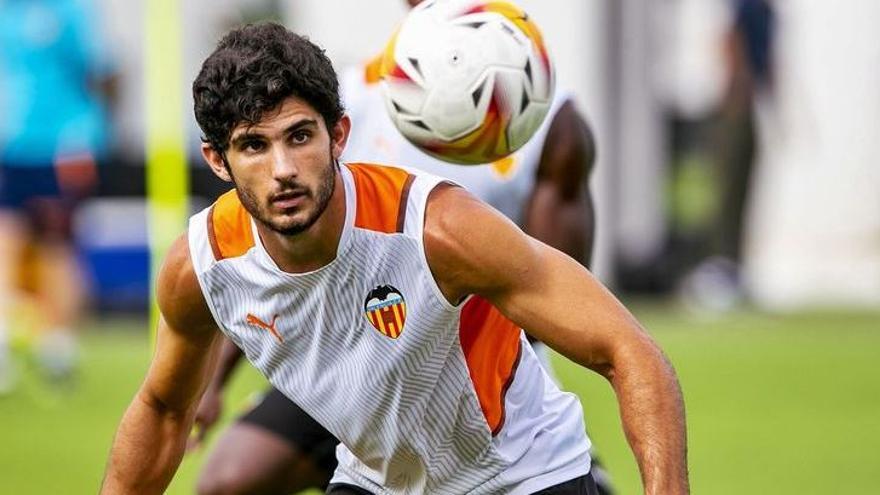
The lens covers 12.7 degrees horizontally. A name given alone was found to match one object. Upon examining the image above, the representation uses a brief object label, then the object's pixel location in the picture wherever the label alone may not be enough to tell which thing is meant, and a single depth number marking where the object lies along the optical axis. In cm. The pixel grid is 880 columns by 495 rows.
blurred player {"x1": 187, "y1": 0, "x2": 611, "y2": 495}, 1227
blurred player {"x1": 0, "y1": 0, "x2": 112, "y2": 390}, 2580
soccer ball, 1061
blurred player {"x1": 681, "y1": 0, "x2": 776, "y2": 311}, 3444
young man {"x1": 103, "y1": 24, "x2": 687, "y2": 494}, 913
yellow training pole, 2636
